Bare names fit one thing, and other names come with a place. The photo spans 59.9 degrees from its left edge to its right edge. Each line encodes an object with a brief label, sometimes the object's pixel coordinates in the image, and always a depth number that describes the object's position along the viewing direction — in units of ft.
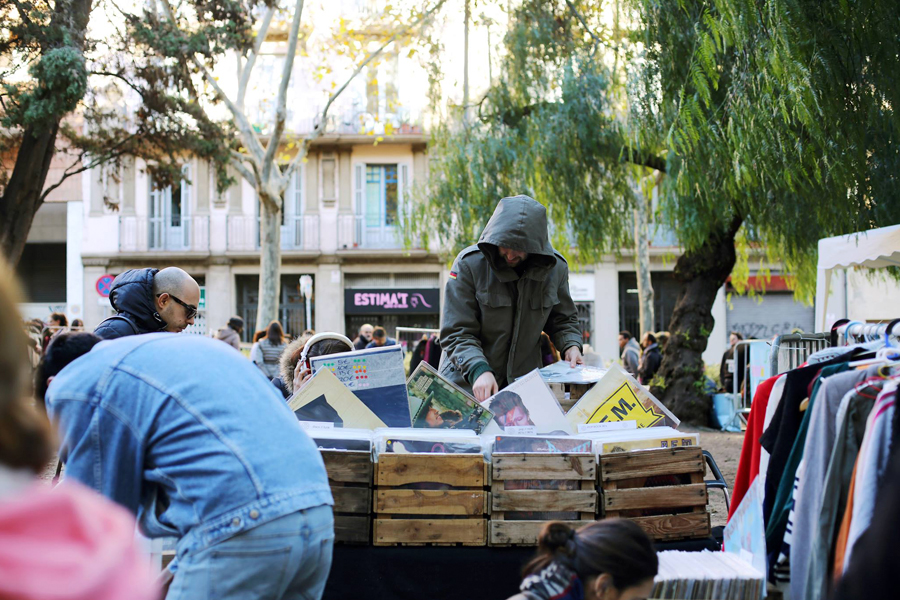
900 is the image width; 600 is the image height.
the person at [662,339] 44.65
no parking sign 53.90
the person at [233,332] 38.27
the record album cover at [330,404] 10.96
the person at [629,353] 47.42
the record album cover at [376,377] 11.44
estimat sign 89.10
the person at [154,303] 11.40
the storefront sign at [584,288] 88.22
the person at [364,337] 42.22
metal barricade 15.70
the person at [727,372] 44.02
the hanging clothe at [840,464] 7.76
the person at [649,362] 43.37
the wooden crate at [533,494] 9.87
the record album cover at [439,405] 11.59
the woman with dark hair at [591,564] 7.13
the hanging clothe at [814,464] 8.15
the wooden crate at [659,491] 10.11
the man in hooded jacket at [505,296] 13.62
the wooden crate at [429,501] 9.83
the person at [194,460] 5.82
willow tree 17.37
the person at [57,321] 45.09
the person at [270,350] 37.37
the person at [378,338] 40.17
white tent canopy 22.56
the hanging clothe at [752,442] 10.21
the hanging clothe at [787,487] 8.62
